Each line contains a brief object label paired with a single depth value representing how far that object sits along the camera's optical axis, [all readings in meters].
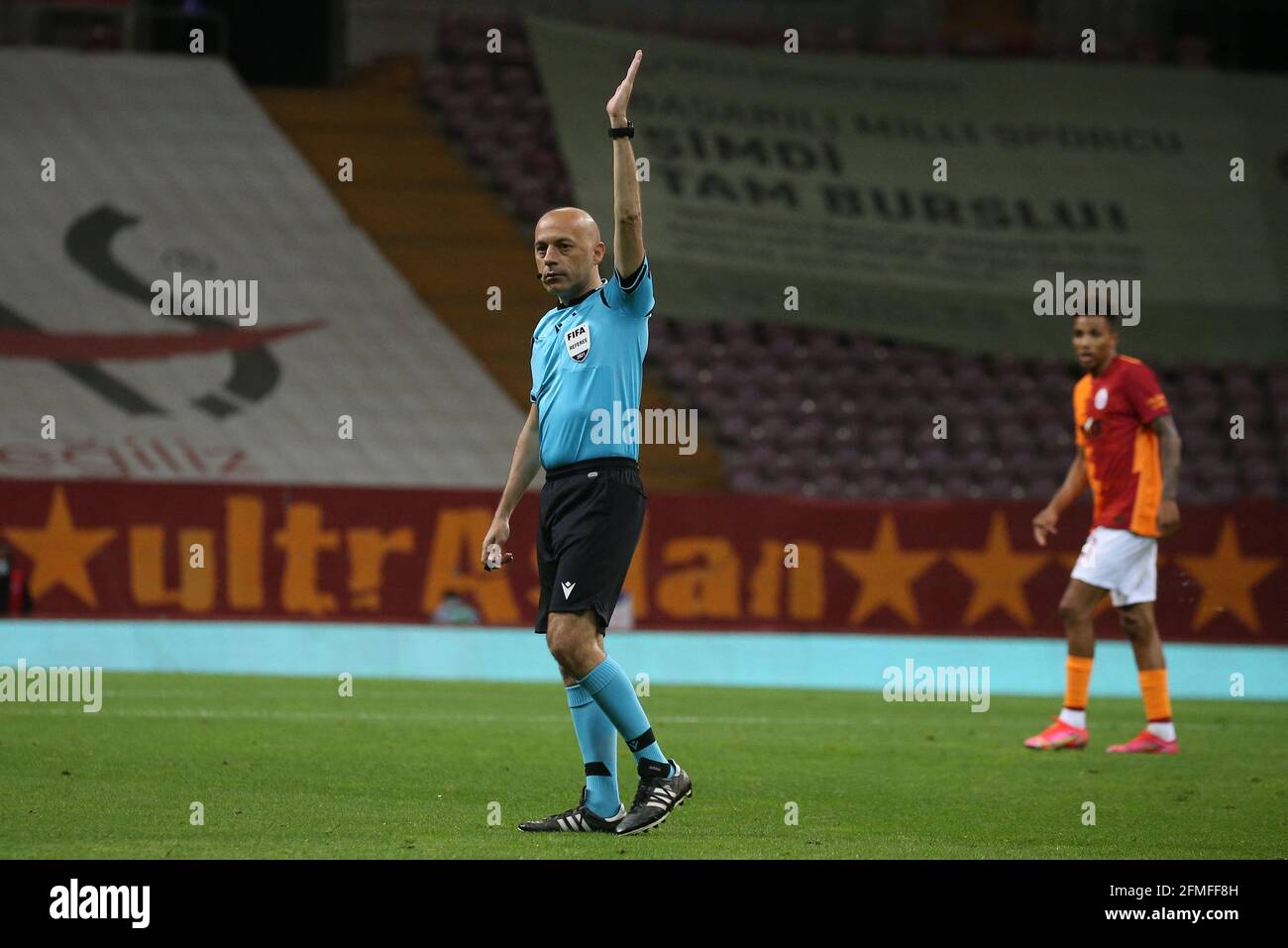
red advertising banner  32.81
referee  12.12
